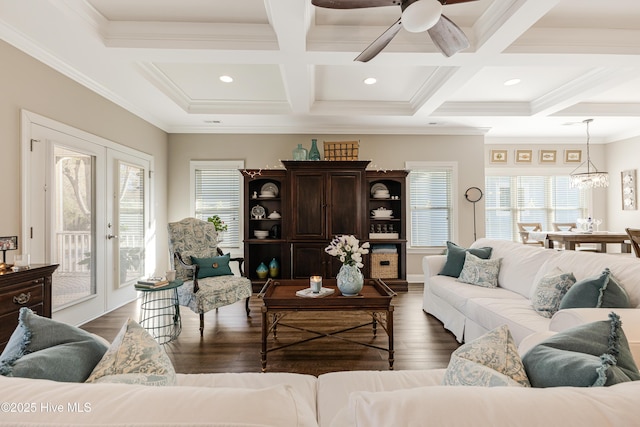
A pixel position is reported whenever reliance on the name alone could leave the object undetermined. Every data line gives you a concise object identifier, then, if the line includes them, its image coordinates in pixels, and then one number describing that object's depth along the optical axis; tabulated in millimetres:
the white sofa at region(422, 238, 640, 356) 1796
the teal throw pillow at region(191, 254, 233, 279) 3613
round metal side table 3067
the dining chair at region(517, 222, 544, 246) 5965
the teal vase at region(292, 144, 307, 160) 5191
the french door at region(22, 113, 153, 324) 3010
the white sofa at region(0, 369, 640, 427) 578
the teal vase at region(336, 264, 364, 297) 2719
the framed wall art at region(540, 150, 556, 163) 6660
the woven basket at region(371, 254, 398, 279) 5270
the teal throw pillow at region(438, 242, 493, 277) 3643
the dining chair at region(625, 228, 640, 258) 3975
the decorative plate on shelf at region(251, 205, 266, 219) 5387
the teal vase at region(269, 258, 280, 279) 5219
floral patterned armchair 3287
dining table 4867
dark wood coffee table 2533
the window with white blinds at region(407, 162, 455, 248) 5852
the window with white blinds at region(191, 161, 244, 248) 5645
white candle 2789
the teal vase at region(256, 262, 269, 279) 5219
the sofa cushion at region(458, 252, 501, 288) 3320
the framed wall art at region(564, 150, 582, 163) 6664
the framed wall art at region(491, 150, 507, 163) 6648
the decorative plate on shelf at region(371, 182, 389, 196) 5637
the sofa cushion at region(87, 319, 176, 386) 975
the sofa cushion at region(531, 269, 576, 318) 2350
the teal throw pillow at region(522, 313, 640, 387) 828
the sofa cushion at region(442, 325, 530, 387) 936
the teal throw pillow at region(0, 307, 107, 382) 881
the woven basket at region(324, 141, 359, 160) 5227
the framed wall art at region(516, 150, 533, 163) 6648
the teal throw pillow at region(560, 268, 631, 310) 1941
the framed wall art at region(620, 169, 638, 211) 6133
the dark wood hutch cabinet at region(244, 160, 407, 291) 5051
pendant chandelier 5422
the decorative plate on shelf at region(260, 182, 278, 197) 5516
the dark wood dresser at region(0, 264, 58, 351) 2109
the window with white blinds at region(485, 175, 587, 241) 6719
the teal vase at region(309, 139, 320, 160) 5205
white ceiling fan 1870
